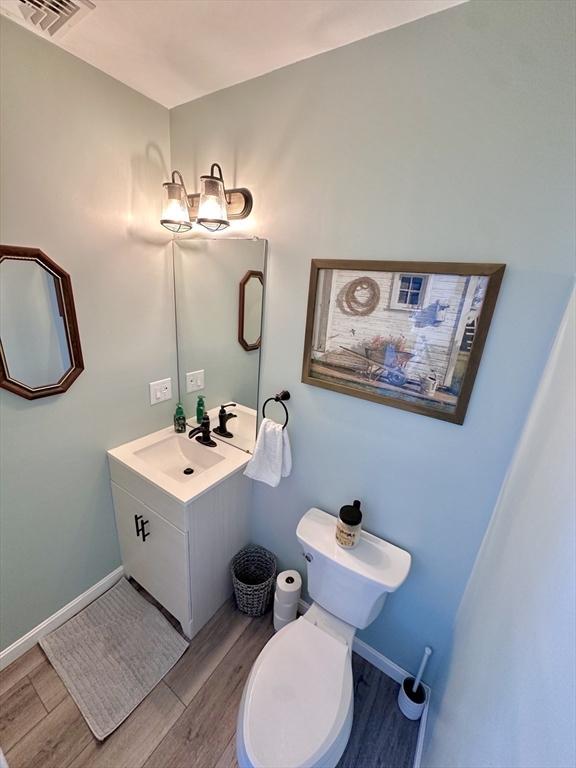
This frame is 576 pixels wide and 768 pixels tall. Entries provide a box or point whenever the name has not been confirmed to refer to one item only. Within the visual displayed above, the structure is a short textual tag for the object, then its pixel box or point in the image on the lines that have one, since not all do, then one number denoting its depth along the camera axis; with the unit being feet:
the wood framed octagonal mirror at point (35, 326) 3.72
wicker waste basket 5.33
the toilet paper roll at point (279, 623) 5.13
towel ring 4.67
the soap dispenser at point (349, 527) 3.95
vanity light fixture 4.24
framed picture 3.19
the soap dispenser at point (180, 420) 5.89
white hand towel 4.74
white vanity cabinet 4.50
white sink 5.38
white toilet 3.07
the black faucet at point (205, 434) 5.59
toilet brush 4.25
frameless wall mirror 4.76
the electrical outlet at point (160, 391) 5.63
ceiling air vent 2.99
